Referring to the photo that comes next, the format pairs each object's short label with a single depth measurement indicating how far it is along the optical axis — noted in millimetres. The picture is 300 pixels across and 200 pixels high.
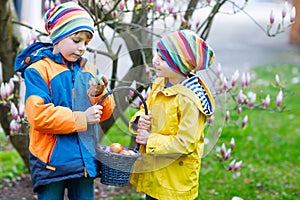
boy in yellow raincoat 3020
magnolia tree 3803
